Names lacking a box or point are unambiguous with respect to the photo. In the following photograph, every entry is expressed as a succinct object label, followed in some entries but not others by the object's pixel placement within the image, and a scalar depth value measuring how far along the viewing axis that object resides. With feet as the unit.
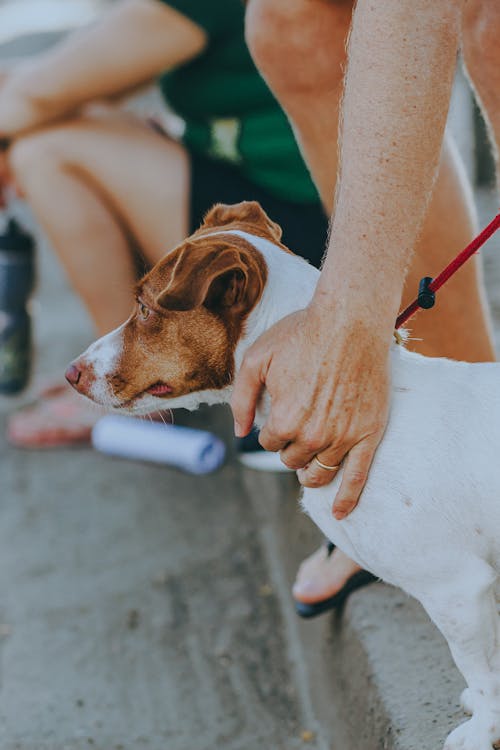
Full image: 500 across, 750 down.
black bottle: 11.70
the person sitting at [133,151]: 9.94
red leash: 5.23
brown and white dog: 4.82
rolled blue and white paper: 10.74
